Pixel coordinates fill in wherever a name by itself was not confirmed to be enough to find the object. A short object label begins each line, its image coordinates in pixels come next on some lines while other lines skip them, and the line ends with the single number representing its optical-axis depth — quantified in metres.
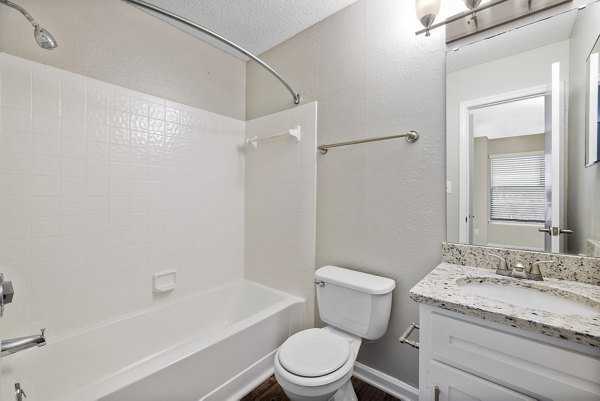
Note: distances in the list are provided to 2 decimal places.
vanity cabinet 0.71
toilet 1.15
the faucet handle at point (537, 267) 1.10
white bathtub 1.18
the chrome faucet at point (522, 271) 1.08
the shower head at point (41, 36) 1.06
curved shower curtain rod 1.09
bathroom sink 0.92
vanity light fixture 1.16
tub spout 0.83
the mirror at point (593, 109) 1.02
